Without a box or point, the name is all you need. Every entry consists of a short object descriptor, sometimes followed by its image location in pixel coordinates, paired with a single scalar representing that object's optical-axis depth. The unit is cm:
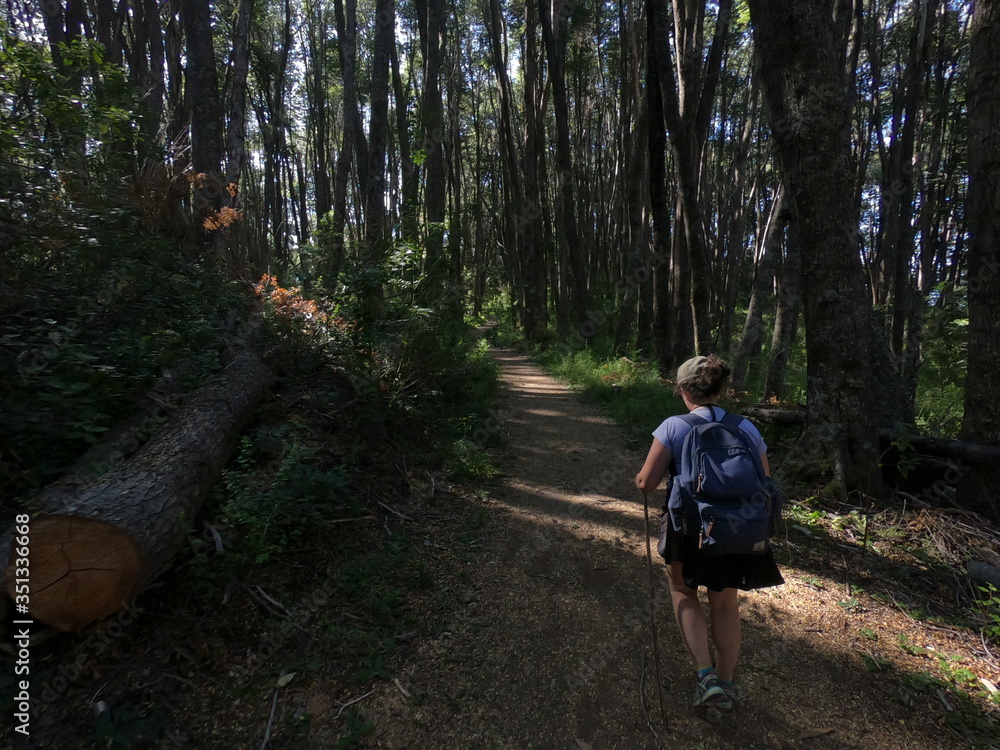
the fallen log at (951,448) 376
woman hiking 228
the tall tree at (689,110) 796
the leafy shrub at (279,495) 313
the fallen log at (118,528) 236
